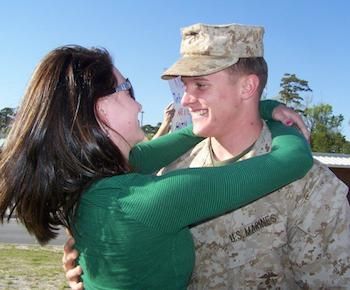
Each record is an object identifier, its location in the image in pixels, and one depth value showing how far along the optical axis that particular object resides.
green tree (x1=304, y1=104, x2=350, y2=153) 49.00
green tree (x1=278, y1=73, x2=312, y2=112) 62.94
